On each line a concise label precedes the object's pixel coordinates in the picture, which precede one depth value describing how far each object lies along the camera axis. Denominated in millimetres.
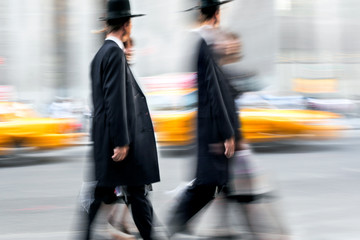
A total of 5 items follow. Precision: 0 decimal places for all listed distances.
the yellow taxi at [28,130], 9930
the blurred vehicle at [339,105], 20109
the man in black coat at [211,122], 3711
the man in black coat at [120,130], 3451
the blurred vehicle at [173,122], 10414
